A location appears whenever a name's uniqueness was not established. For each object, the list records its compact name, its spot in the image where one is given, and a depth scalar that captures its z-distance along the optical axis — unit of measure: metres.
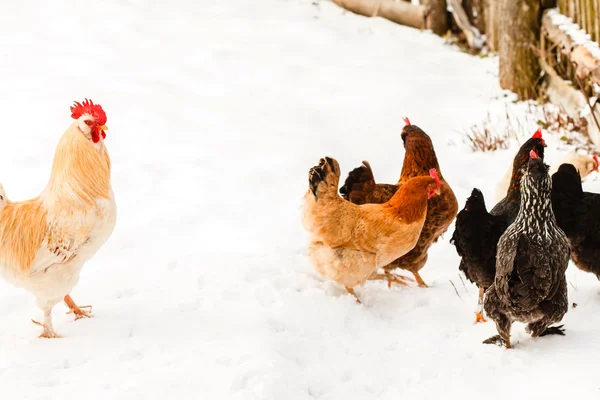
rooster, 8.32
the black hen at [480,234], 8.59
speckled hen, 7.45
